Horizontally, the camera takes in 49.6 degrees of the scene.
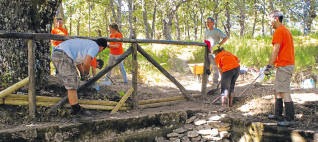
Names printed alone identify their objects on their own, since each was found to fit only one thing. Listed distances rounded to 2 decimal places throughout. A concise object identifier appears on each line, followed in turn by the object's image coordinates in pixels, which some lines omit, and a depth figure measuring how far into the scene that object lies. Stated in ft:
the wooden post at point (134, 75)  19.74
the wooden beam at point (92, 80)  16.21
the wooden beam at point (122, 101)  18.67
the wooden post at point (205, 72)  24.70
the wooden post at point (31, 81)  15.07
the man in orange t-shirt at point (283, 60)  16.98
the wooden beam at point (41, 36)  14.28
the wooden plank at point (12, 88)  14.97
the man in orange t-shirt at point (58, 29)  26.02
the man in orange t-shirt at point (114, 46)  26.30
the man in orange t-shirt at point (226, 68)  21.27
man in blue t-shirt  15.72
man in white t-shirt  26.91
